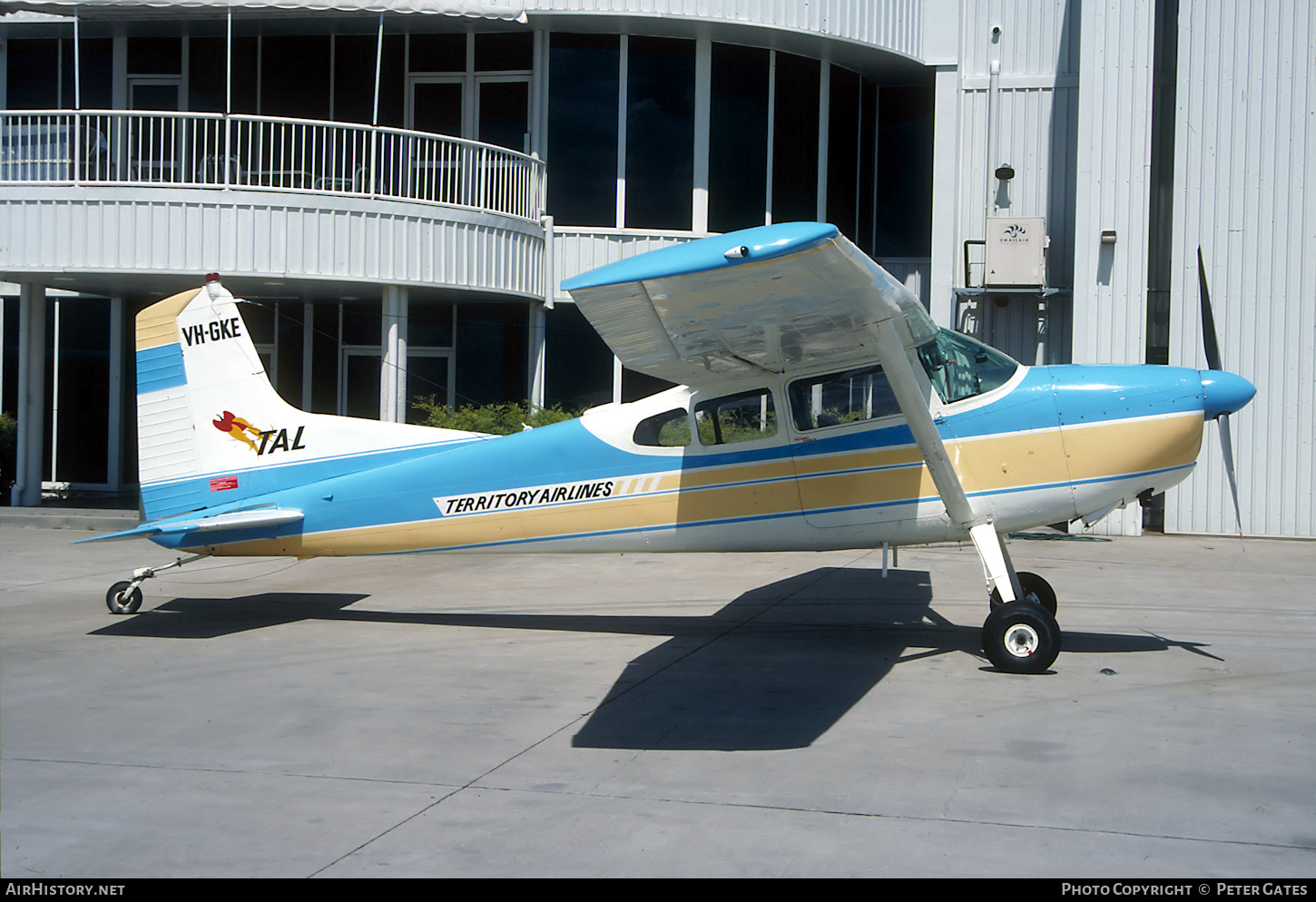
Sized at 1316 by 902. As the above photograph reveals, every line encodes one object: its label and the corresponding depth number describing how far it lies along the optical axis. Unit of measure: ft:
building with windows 48.01
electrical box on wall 51.80
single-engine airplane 22.79
